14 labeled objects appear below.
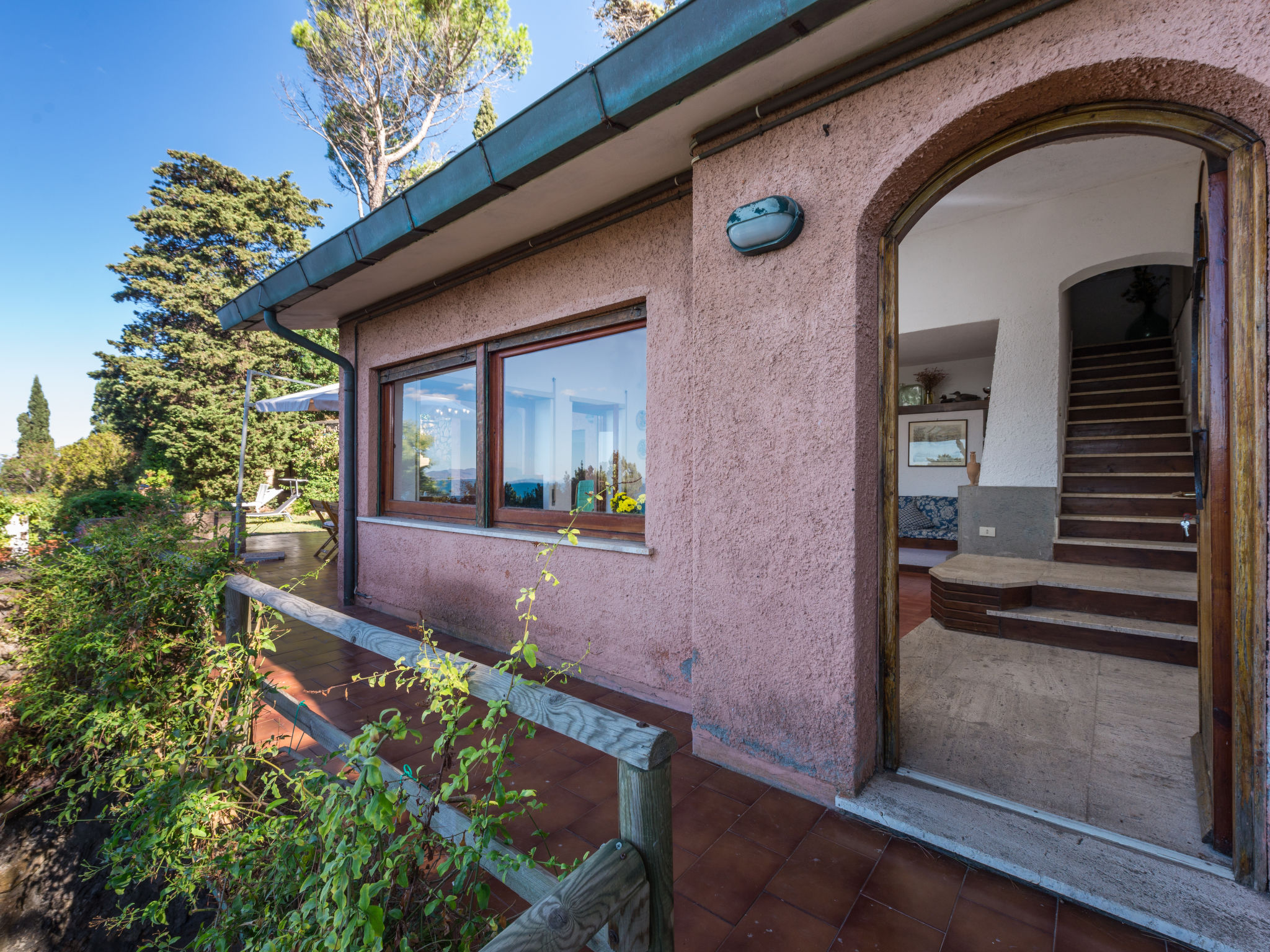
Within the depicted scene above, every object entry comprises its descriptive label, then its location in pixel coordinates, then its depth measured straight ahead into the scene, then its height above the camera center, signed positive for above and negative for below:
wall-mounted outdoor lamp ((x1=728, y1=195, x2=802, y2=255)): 1.98 +0.96
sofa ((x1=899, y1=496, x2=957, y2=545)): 7.75 -0.58
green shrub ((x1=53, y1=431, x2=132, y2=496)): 11.15 +0.29
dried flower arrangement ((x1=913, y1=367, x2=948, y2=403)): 8.51 +1.60
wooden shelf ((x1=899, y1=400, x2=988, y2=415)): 7.84 +1.08
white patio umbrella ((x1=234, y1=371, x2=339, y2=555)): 7.37 +1.11
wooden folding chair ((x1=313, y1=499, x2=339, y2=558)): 6.70 -0.56
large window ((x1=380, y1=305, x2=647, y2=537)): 3.28 +0.36
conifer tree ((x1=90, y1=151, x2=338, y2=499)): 15.02 +4.10
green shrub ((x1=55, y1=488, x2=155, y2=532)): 8.42 -0.42
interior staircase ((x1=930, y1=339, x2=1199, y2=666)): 3.42 -0.66
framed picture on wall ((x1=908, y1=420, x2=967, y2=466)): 8.10 +0.55
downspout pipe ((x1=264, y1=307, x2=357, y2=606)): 5.01 -0.13
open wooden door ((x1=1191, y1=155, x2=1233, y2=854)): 1.51 -0.02
